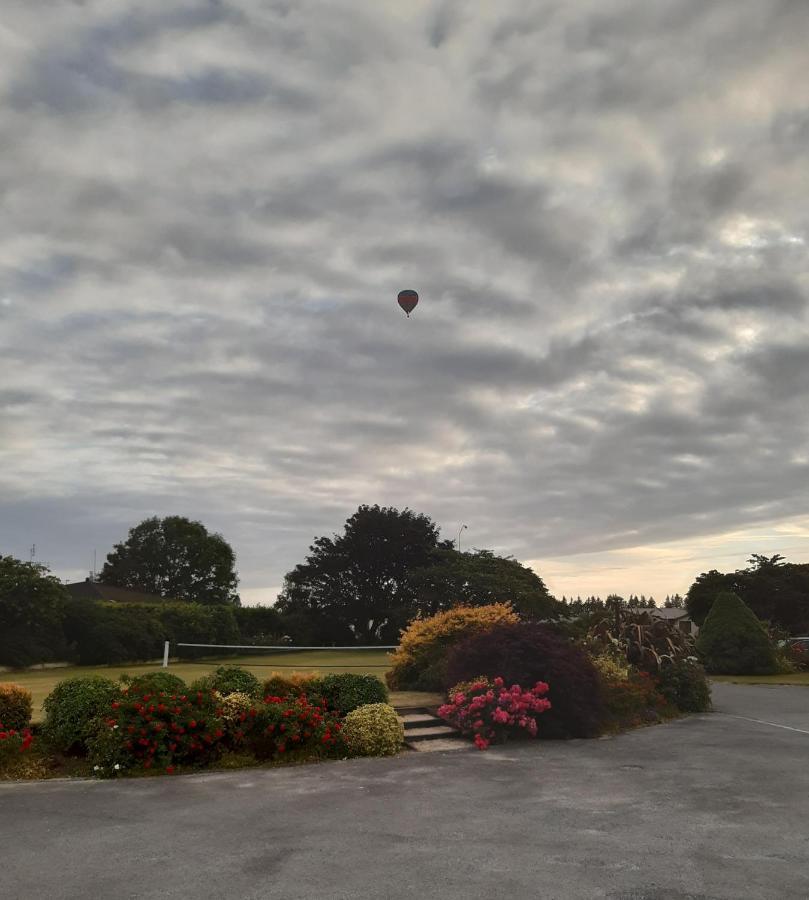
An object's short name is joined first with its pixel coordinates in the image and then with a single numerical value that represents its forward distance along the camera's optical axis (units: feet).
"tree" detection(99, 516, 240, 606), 288.10
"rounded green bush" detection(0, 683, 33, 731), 43.68
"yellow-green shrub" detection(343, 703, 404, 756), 45.88
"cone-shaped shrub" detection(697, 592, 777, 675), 104.06
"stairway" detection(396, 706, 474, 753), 48.54
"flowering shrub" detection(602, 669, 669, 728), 56.34
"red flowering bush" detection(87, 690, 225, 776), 40.16
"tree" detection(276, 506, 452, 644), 197.06
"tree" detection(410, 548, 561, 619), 114.73
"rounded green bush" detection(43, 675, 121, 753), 42.34
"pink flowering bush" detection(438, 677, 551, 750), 49.03
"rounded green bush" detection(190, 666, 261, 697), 48.08
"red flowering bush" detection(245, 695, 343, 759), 44.01
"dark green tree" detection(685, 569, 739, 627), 185.88
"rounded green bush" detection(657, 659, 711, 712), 63.52
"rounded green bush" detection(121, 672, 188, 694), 44.04
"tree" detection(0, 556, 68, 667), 104.17
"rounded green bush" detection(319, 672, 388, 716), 49.96
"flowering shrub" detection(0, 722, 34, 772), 40.47
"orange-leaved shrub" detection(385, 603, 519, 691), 67.97
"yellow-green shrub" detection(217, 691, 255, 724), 44.11
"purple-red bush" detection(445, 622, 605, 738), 51.42
